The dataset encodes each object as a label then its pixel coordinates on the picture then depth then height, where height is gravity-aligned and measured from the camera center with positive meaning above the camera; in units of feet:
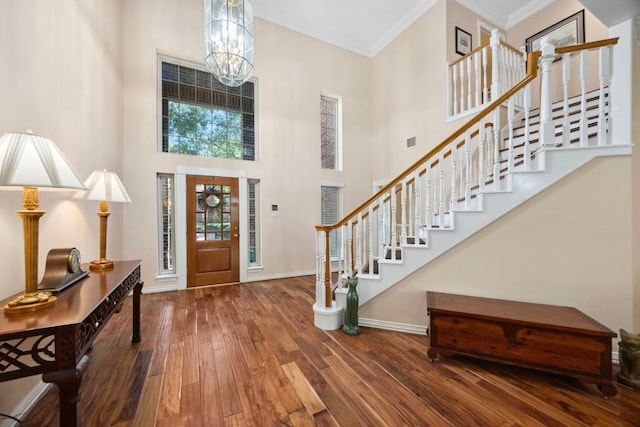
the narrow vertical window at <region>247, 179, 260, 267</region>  14.94 -0.45
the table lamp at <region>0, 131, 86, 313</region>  3.34 +0.52
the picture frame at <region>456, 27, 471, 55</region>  13.67 +9.83
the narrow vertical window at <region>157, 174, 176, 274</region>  12.80 -0.58
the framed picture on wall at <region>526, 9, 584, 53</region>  12.91 +10.09
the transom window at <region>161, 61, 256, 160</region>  13.14 +5.67
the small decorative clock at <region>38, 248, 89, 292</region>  4.50 -1.12
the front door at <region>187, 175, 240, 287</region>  13.16 -1.00
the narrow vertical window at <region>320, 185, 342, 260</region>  17.19 +0.32
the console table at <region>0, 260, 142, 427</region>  3.09 -1.72
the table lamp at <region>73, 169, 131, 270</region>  6.55 +0.54
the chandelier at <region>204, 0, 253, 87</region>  7.88 +5.85
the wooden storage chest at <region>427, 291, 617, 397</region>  5.26 -3.00
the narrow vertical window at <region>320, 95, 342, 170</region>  17.35 +5.89
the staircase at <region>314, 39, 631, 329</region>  6.55 +0.68
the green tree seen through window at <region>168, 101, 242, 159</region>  13.23 +4.72
